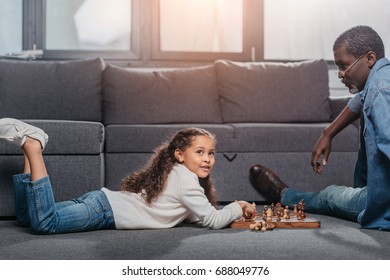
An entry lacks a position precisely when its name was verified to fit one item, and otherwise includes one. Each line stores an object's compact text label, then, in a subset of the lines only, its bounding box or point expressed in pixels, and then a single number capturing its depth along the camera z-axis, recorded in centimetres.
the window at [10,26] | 450
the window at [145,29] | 452
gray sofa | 284
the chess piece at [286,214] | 237
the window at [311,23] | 470
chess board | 230
